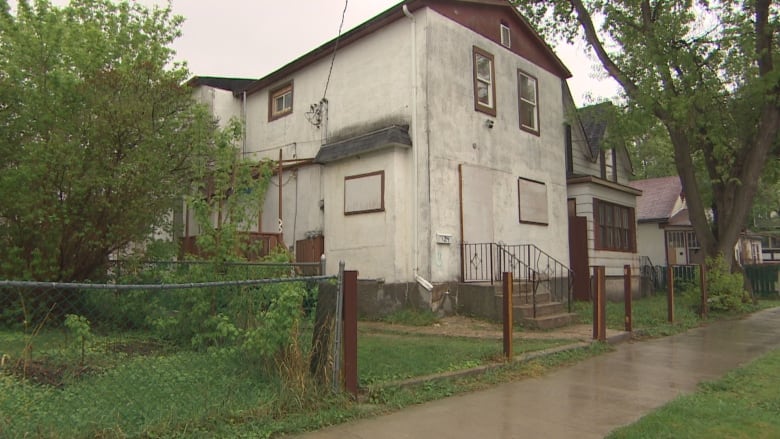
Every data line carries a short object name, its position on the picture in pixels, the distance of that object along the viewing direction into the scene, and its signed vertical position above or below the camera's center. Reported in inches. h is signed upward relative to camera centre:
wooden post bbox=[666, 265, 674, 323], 459.2 -23.9
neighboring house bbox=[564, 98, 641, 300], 642.2 +73.8
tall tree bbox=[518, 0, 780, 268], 583.2 +193.3
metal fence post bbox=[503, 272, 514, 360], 282.8 -24.2
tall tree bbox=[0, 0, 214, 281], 329.1 +73.4
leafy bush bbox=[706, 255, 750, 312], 557.0 -24.5
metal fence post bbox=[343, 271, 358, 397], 206.8 -24.3
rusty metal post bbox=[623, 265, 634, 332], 391.2 -22.2
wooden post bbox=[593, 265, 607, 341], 353.4 -27.7
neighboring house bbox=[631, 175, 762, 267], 1087.6 +68.9
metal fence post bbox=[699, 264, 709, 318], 518.0 -21.1
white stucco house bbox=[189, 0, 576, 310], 460.4 +114.3
